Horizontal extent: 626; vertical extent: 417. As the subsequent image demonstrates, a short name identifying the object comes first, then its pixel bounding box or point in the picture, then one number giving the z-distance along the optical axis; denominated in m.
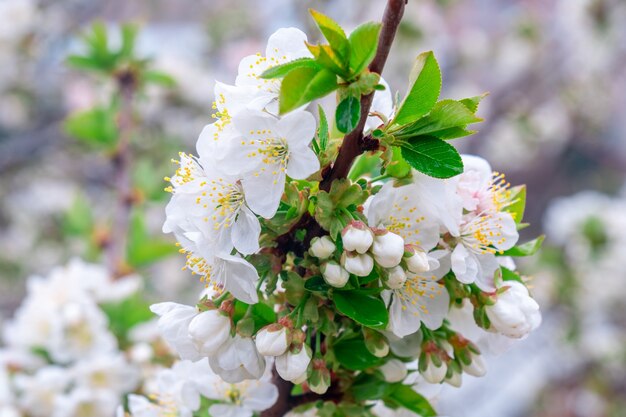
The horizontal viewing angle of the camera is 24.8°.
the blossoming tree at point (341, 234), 0.37
